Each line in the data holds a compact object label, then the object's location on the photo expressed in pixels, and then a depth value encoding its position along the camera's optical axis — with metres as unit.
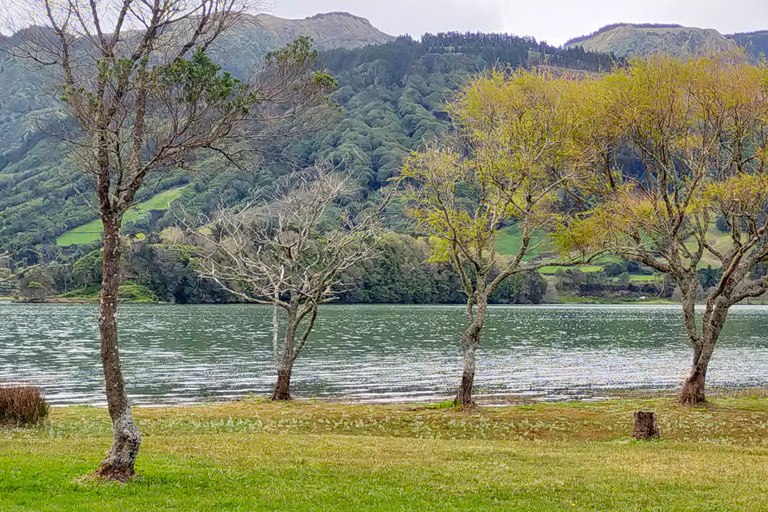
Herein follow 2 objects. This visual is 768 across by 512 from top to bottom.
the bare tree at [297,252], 33.78
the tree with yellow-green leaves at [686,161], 29.53
